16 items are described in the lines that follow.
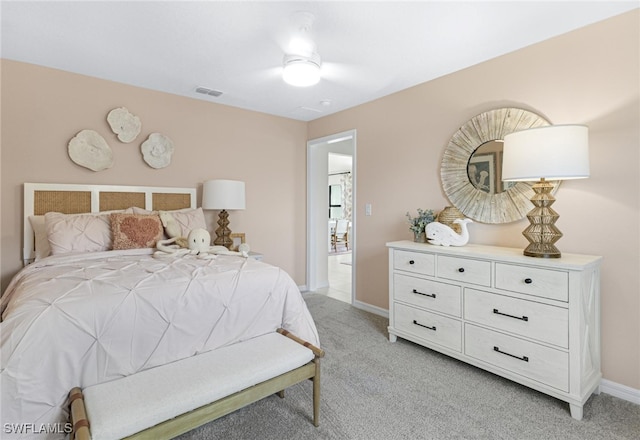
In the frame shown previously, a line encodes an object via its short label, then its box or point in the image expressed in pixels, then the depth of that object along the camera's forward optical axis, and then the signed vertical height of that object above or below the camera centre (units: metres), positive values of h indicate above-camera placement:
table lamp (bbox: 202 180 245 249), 3.30 +0.21
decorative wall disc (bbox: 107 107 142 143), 3.05 +0.93
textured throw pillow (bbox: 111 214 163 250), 2.57 -0.10
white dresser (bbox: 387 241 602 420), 1.81 -0.61
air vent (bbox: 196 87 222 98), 3.27 +1.34
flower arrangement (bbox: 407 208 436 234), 2.78 -0.01
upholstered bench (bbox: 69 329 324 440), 1.20 -0.73
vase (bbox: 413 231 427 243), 2.80 -0.15
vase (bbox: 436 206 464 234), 2.66 +0.03
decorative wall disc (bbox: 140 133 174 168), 3.26 +0.72
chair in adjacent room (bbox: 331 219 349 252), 8.53 -0.39
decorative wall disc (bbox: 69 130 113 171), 2.88 +0.63
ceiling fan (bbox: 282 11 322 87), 2.14 +1.11
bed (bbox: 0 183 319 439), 1.27 -0.46
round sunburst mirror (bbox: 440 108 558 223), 2.39 +0.42
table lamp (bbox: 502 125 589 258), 1.86 +0.34
